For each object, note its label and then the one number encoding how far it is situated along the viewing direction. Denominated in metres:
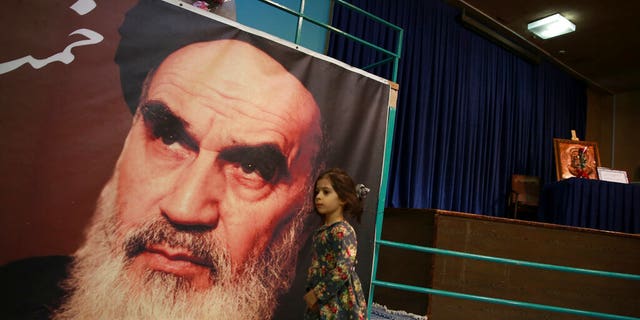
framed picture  6.03
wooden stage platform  3.33
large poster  1.92
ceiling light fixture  6.17
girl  1.88
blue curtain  5.49
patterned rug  3.45
